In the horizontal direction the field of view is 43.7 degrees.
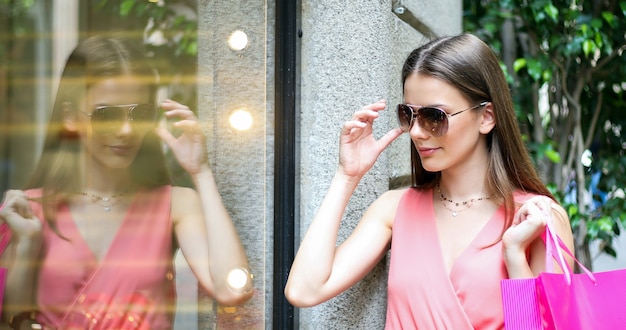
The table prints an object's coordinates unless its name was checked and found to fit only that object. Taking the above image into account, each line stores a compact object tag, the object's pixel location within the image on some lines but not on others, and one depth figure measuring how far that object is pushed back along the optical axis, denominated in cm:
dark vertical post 276
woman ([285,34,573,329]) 235
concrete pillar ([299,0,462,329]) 279
